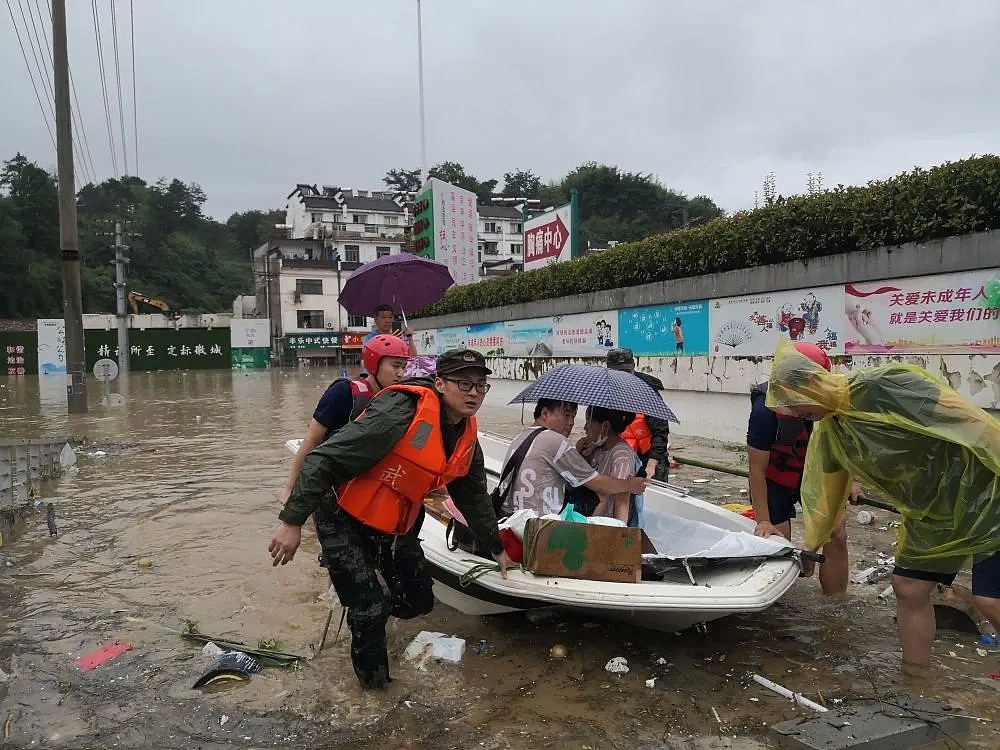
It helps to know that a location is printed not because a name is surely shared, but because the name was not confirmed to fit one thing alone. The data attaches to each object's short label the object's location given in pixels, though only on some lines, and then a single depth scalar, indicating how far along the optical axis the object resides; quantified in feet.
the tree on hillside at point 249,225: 270.46
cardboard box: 10.34
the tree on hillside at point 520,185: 276.41
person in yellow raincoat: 8.35
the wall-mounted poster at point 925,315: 22.61
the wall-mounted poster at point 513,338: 46.44
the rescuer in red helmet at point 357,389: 12.00
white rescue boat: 9.60
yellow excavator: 158.81
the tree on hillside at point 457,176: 248.11
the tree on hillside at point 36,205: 180.04
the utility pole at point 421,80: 78.38
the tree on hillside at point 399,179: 252.83
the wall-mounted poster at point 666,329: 33.65
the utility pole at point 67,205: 44.24
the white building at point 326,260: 151.64
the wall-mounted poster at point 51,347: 96.68
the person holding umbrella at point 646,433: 16.70
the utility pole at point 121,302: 108.58
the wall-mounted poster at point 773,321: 27.58
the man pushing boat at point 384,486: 8.63
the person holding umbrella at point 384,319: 18.06
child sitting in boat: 12.42
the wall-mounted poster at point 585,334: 39.70
